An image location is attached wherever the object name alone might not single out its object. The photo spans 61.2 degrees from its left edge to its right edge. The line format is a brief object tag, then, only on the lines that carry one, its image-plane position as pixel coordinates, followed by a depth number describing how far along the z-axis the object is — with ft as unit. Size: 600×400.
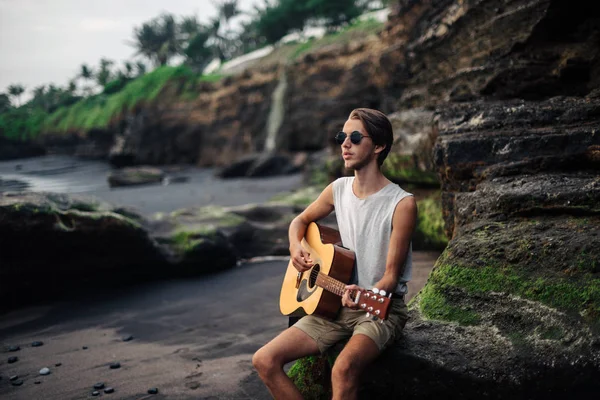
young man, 7.89
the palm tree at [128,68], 167.32
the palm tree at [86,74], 175.75
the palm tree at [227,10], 169.37
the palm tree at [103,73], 172.04
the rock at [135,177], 65.82
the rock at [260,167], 67.41
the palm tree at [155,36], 188.55
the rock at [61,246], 18.79
